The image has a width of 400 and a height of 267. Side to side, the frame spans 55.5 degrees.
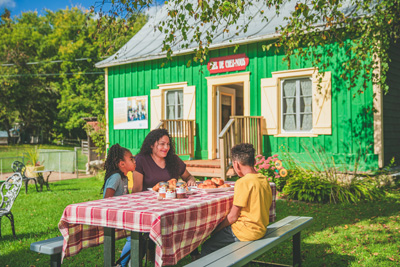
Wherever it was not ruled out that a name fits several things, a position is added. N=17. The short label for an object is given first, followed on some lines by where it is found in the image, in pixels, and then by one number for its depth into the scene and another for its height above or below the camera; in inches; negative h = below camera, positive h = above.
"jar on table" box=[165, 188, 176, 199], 139.3 -21.7
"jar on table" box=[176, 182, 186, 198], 140.6 -20.9
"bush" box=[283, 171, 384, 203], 307.1 -46.8
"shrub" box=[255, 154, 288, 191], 340.0 -32.9
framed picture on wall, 491.2 +29.9
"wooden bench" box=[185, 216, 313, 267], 116.7 -39.1
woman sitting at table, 175.3 -13.2
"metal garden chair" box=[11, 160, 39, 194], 408.2 -34.8
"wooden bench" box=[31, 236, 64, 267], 127.4 -38.2
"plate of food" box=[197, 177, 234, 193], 155.0 -22.3
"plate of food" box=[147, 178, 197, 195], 150.3 -22.0
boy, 130.9 -25.5
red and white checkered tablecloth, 109.3 -26.4
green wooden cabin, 337.1 +29.9
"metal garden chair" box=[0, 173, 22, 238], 216.8 -31.7
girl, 153.6 -13.7
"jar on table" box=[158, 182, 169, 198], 138.5 -20.6
